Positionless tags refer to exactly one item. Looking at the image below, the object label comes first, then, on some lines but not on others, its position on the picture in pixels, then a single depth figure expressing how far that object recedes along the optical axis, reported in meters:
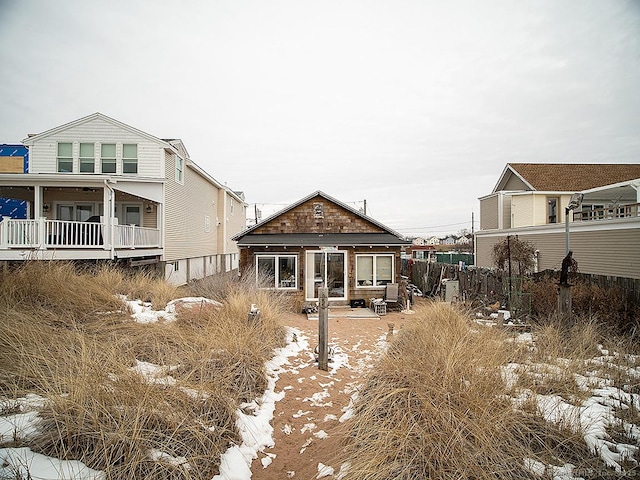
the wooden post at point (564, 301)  6.46
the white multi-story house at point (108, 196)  11.99
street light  7.08
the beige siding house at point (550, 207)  14.62
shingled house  13.62
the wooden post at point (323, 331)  6.17
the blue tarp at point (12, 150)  22.23
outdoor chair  13.21
